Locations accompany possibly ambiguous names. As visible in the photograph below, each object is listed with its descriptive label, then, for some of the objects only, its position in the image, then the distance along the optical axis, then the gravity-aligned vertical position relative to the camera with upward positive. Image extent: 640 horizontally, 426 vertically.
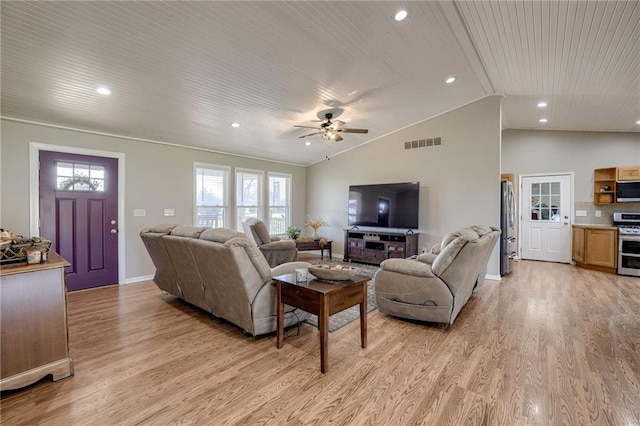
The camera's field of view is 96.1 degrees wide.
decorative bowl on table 2.44 -0.53
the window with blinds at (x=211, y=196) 5.68 +0.31
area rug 3.06 -1.21
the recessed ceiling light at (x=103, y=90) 3.26 +1.39
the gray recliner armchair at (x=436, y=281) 2.80 -0.73
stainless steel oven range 5.20 -0.72
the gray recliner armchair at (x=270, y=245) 5.18 -0.63
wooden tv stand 5.61 -0.71
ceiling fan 4.39 +1.25
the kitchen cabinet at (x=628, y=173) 5.47 +0.74
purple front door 4.01 -0.04
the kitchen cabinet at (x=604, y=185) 5.80 +0.54
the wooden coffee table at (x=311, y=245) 6.45 -0.79
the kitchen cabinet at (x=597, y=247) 5.46 -0.71
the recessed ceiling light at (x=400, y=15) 2.74 +1.90
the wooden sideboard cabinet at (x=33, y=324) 1.91 -0.80
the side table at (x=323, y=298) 2.17 -0.72
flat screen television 5.70 +0.13
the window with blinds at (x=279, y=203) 7.10 +0.20
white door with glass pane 6.38 -0.16
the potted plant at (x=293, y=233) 6.76 -0.53
